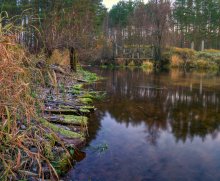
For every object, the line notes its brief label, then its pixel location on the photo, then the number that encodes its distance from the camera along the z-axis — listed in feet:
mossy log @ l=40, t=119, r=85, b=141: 10.07
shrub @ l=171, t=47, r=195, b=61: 57.22
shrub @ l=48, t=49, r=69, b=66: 28.18
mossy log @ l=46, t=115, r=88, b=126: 11.51
